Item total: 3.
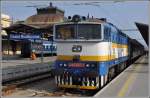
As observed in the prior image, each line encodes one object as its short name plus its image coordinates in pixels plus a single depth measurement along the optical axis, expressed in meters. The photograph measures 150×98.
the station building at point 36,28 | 34.56
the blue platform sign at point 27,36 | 47.75
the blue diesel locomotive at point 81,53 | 13.68
